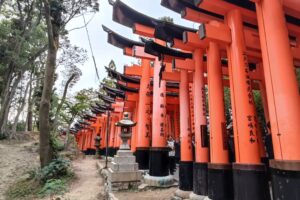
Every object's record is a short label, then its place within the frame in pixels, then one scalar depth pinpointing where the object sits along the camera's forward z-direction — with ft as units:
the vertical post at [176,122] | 50.26
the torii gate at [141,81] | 29.63
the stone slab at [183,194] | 20.43
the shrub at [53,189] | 28.86
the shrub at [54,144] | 39.74
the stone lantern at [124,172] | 26.73
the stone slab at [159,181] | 26.68
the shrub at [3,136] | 69.51
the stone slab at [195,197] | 17.79
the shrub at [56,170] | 34.27
